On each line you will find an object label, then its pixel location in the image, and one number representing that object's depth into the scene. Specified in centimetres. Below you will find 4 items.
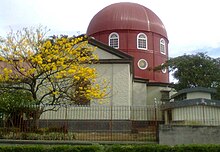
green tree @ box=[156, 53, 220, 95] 2474
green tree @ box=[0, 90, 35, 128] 1700
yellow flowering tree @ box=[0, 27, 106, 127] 1666
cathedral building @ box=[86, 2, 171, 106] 3009
